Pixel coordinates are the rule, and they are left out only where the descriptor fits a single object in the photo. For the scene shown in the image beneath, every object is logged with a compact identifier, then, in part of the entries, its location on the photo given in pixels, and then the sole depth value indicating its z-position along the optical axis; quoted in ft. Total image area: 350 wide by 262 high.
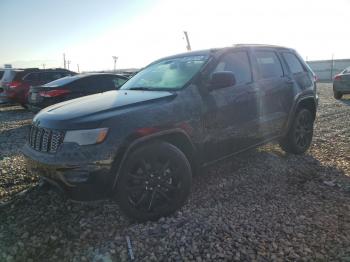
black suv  10.04
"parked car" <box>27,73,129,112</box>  29.45
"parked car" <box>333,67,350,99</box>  44.32
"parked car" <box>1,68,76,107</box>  42.93
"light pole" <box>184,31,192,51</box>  111.34
